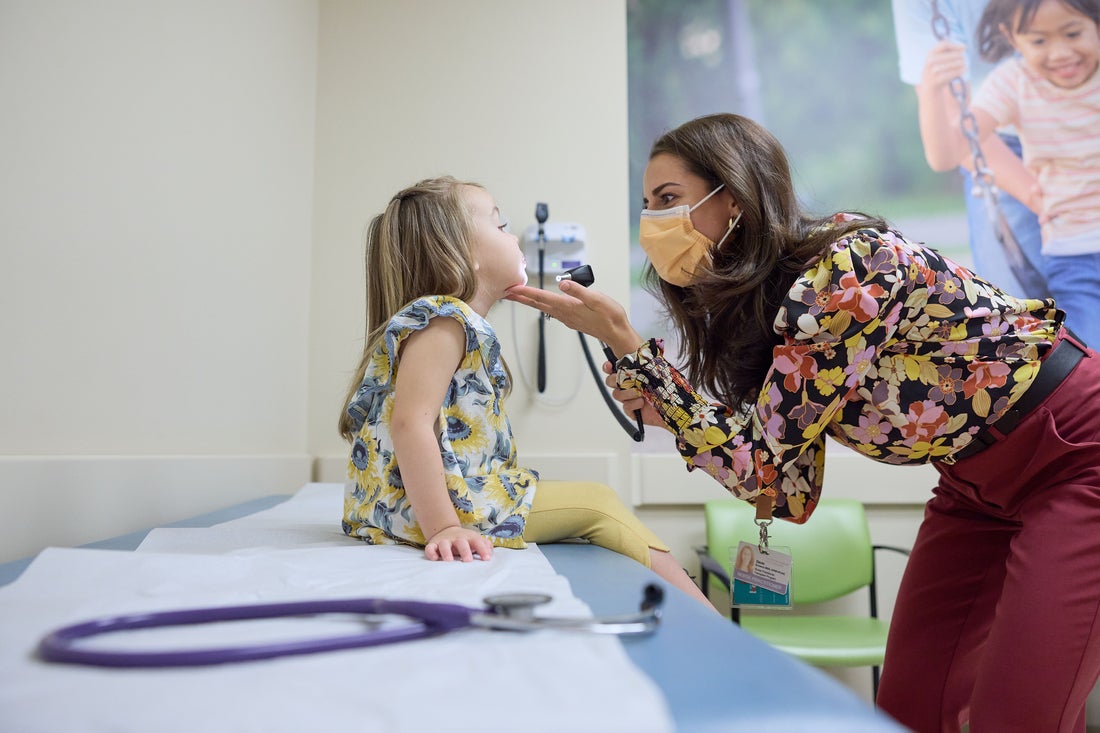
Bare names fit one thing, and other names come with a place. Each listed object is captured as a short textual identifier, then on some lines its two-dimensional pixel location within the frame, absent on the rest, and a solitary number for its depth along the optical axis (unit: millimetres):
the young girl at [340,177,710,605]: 1328
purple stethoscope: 604
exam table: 553
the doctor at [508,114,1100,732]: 1132
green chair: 2566
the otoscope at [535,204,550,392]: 2820
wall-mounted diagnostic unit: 2828
